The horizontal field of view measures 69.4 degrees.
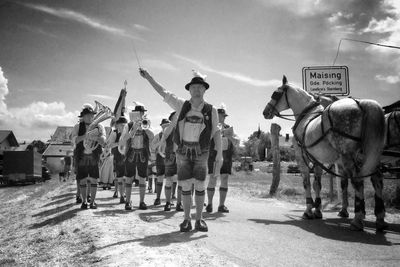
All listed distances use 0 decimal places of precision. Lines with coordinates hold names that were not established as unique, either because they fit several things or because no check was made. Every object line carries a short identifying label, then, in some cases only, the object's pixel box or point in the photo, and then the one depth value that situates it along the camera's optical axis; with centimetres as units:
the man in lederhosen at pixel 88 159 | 773
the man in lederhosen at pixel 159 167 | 941
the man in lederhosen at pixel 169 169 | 782
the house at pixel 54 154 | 6416
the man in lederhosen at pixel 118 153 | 1020
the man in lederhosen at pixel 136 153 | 795
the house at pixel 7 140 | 6247
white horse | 496
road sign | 1041
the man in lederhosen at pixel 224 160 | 760
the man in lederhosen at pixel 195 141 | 489
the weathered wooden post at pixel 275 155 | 1281
